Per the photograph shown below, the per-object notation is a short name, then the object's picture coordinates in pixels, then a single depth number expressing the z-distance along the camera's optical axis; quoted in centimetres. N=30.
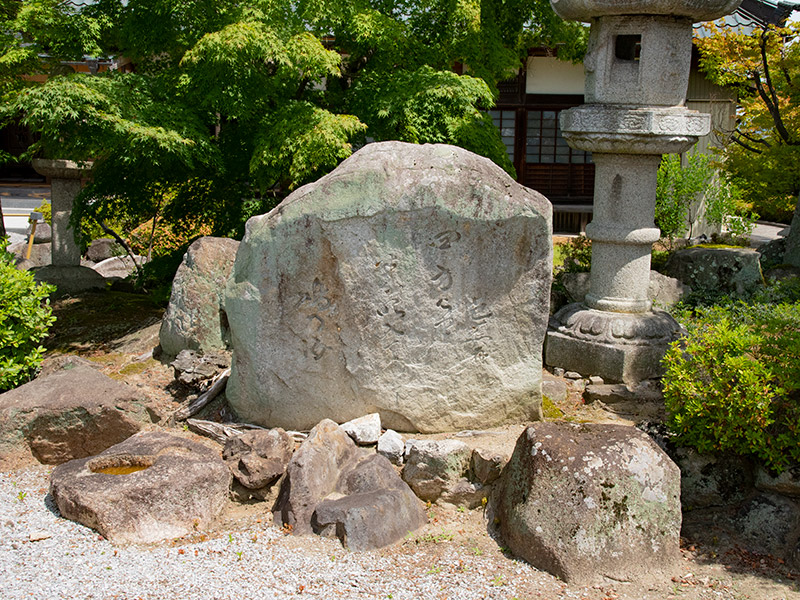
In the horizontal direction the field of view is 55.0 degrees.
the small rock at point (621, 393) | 711
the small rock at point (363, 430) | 620
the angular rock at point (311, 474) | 545
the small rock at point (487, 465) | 577
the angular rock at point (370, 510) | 524
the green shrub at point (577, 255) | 991
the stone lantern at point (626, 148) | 714
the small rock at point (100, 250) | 1503
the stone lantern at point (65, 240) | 1095
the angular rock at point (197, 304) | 779
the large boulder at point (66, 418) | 624
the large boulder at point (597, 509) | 497
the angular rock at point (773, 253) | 1144
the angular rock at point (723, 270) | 968
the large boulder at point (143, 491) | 524
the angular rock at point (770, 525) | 537
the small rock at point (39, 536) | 522
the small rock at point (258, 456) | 575
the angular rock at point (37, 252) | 1475
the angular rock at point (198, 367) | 728
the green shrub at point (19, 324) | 704
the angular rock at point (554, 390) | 719
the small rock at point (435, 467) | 582
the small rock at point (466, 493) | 580
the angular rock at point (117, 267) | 1341
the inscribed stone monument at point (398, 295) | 609
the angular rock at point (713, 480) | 573
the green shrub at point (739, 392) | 541
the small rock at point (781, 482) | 541
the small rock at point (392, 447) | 610
